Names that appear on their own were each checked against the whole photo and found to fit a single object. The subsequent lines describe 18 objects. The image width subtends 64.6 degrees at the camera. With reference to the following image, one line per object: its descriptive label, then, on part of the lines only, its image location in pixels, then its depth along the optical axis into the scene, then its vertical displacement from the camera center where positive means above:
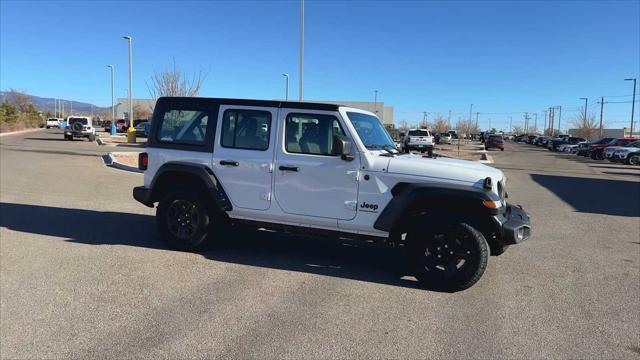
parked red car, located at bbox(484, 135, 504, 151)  53.35 -0.48
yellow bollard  34.94 -0.55
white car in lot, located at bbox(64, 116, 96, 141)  39.09 -0.16
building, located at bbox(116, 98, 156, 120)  81.21 +3.76
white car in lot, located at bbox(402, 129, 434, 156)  37.28 -0.15
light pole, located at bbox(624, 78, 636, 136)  61.24 +5.19
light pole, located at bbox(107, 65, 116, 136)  51.88 +0.58
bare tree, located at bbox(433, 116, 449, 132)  113.82 +2.53
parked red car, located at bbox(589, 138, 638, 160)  36.81 -0.53
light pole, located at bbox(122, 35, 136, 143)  34.94 -0.55
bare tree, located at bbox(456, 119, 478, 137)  134.56 +2.64
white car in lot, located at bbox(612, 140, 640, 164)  31.88 -0.75
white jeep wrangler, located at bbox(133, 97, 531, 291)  5.43 -0.61
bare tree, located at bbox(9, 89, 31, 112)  84.50 +4.52
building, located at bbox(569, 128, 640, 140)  92.93 +1.50
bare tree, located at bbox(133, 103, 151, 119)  80.04 +2.82
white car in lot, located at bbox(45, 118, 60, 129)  76.38 +0.44
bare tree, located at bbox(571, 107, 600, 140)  87.11 +1.91
